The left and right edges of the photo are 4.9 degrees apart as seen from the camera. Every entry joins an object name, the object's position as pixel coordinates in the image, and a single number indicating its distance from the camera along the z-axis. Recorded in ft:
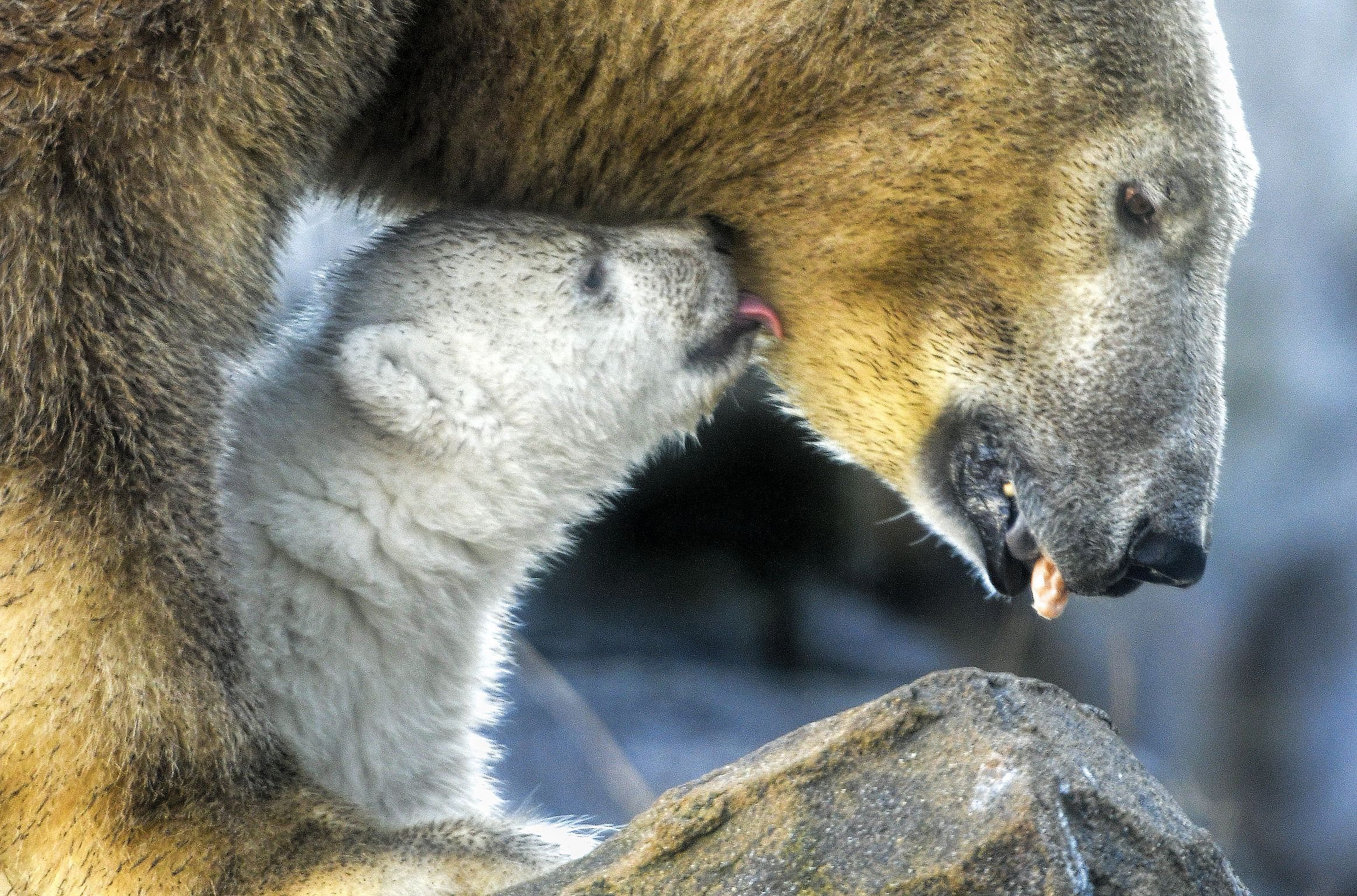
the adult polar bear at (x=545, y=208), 28.08
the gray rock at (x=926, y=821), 27.68
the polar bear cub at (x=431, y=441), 28.50
